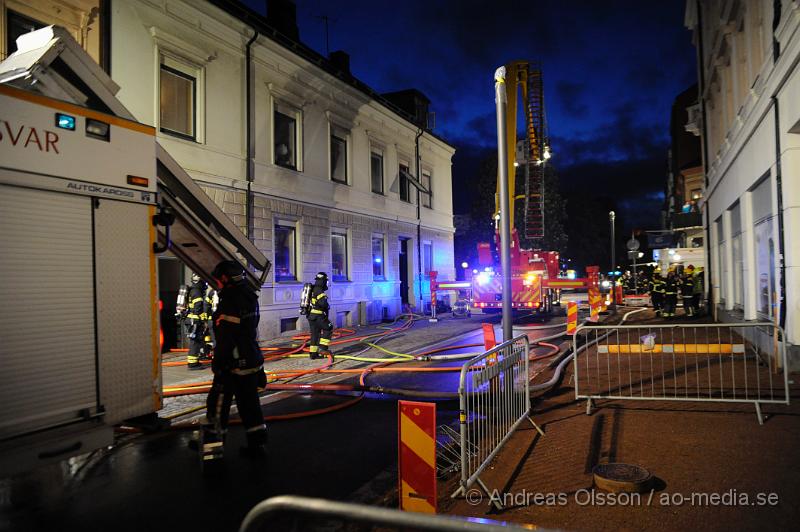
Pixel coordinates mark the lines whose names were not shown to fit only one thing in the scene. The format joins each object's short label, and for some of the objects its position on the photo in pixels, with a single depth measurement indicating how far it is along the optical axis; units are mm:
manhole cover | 3830
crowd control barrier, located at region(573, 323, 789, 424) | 6660
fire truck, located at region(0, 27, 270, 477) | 3395
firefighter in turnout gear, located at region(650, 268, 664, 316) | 18578
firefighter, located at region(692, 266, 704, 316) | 18125
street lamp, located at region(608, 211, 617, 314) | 23078
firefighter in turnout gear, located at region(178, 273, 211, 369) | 9930
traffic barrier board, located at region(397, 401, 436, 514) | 3496
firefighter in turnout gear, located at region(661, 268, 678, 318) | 17078
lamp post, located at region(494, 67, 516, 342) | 6867
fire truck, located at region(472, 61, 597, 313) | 14719
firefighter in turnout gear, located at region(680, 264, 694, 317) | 17609
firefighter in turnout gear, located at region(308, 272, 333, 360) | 10586
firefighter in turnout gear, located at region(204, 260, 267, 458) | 4781
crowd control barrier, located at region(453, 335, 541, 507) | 4012
